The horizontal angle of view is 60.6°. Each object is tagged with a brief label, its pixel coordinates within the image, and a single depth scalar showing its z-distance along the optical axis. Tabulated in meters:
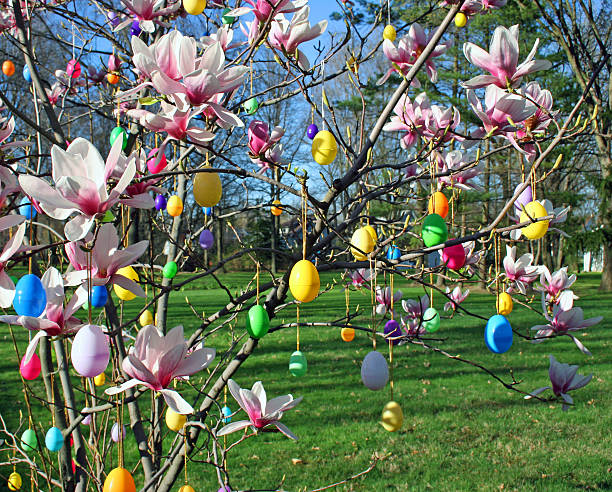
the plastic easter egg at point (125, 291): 1.32
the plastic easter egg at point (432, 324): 1.99
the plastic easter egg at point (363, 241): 1.25
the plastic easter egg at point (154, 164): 1.09
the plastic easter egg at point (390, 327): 1.82
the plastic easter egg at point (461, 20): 1.52
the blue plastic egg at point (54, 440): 1.58
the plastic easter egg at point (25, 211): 1.69
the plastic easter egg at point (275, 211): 1.79
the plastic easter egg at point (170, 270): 1.85
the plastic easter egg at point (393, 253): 2.55
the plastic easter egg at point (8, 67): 2.56
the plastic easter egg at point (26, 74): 2.25
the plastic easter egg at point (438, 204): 1.51
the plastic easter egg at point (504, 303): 1.63
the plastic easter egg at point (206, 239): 3.06
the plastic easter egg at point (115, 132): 1.48
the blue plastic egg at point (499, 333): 1.41
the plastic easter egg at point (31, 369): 1.29
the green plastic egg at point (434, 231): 1.27
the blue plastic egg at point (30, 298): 0.88
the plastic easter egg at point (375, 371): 1.18
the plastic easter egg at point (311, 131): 2.11
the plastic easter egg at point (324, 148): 1.26
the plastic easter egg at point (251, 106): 1.80
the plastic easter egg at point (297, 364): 1.73
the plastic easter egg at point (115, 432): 2.05
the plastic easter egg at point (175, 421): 1.33
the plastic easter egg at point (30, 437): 2.00
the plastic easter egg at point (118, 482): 1.01
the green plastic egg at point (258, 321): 1.23
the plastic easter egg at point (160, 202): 2.55
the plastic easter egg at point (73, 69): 2.04
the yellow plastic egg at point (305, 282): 1.13
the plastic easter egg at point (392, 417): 1.22
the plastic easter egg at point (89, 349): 0.82
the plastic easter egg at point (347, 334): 2.34
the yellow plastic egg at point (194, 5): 1.35
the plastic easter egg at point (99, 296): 1.16
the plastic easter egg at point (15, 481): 1.85
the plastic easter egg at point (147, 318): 1.87
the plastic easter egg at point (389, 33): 1.57
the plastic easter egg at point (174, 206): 1.81
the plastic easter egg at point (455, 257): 1.43
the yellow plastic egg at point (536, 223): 1.25
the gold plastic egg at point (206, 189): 1.19
